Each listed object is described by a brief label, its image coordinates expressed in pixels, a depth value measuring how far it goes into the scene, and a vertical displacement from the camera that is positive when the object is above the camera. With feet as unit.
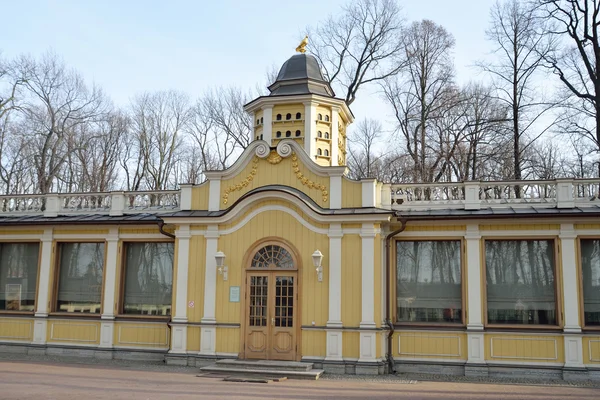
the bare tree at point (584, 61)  75.98 +30.76
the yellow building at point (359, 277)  48.24 +2.44
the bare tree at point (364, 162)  117.73 +27.82
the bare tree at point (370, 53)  98.27 +39.71
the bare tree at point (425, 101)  92.32 +30.80
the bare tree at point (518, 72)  81.97 +31.27
